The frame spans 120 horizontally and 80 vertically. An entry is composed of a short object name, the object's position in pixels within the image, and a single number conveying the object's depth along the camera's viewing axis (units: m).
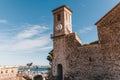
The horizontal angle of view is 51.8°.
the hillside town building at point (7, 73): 40.84
